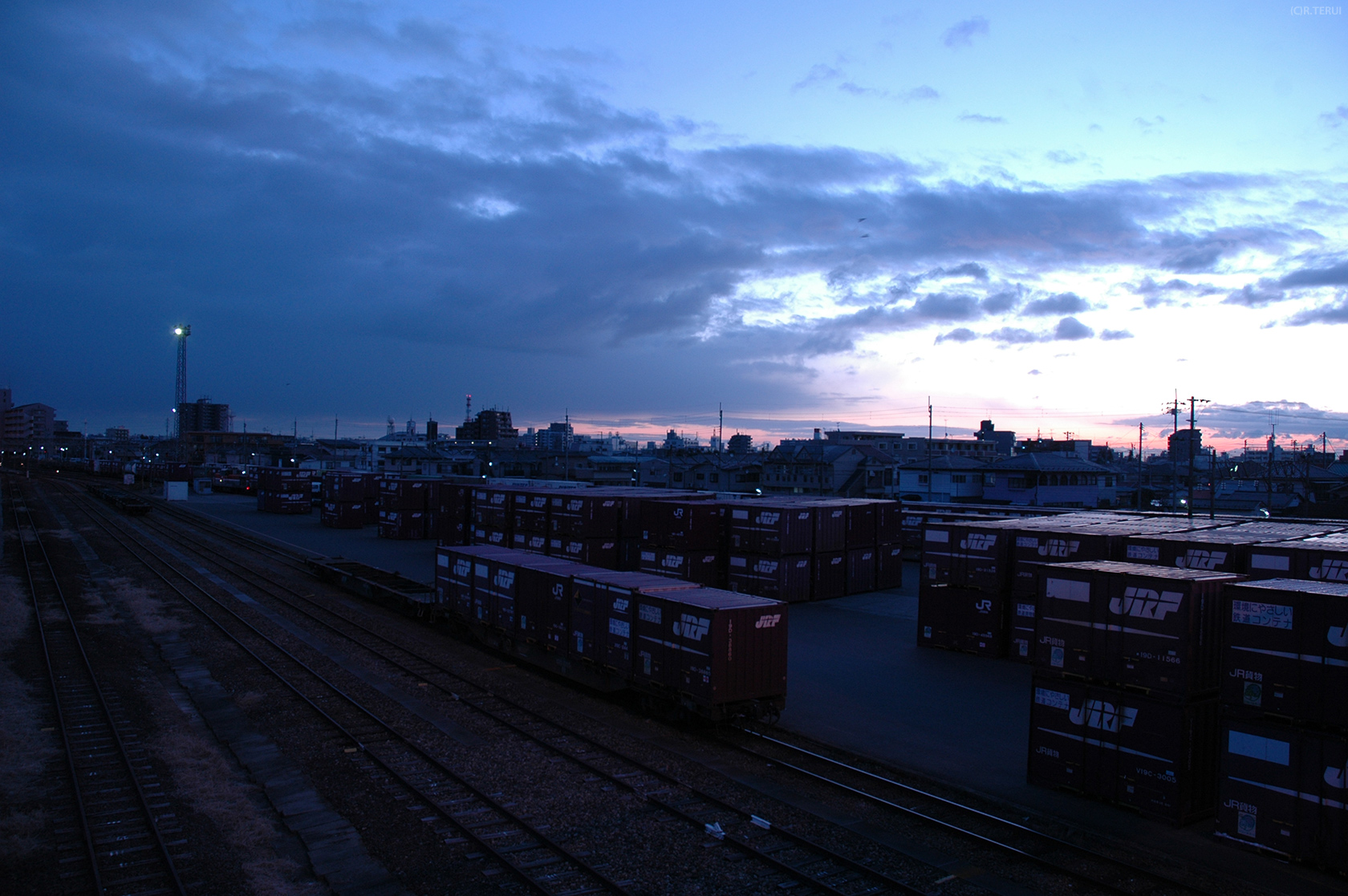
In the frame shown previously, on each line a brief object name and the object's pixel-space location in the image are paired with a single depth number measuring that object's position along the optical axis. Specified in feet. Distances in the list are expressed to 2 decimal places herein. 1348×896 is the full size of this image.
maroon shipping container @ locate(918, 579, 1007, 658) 74.02
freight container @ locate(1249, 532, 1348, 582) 54.75
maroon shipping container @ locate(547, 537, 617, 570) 107.55
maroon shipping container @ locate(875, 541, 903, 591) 112.78
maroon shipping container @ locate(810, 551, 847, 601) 102.22
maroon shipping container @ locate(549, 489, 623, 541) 107.34
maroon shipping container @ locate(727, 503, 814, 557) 96.78
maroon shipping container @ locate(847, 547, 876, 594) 107.96
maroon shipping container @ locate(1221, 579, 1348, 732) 33.53
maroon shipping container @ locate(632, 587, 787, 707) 48.11
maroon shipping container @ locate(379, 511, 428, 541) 175.42
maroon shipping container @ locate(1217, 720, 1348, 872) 32.76
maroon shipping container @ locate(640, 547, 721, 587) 97.40
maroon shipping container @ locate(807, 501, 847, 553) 101.14
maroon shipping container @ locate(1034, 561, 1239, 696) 38.17
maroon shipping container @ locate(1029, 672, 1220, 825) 37.83
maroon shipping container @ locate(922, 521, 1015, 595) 74.43
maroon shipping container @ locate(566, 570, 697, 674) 54.95
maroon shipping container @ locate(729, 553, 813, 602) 96.94
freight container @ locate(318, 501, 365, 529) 198.80
